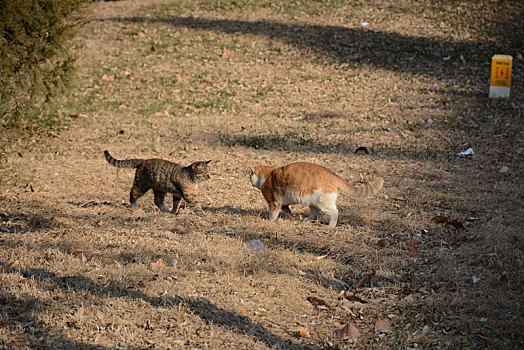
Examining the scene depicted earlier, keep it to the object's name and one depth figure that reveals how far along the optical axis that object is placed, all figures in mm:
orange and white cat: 12727
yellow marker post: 25203
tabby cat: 13836
